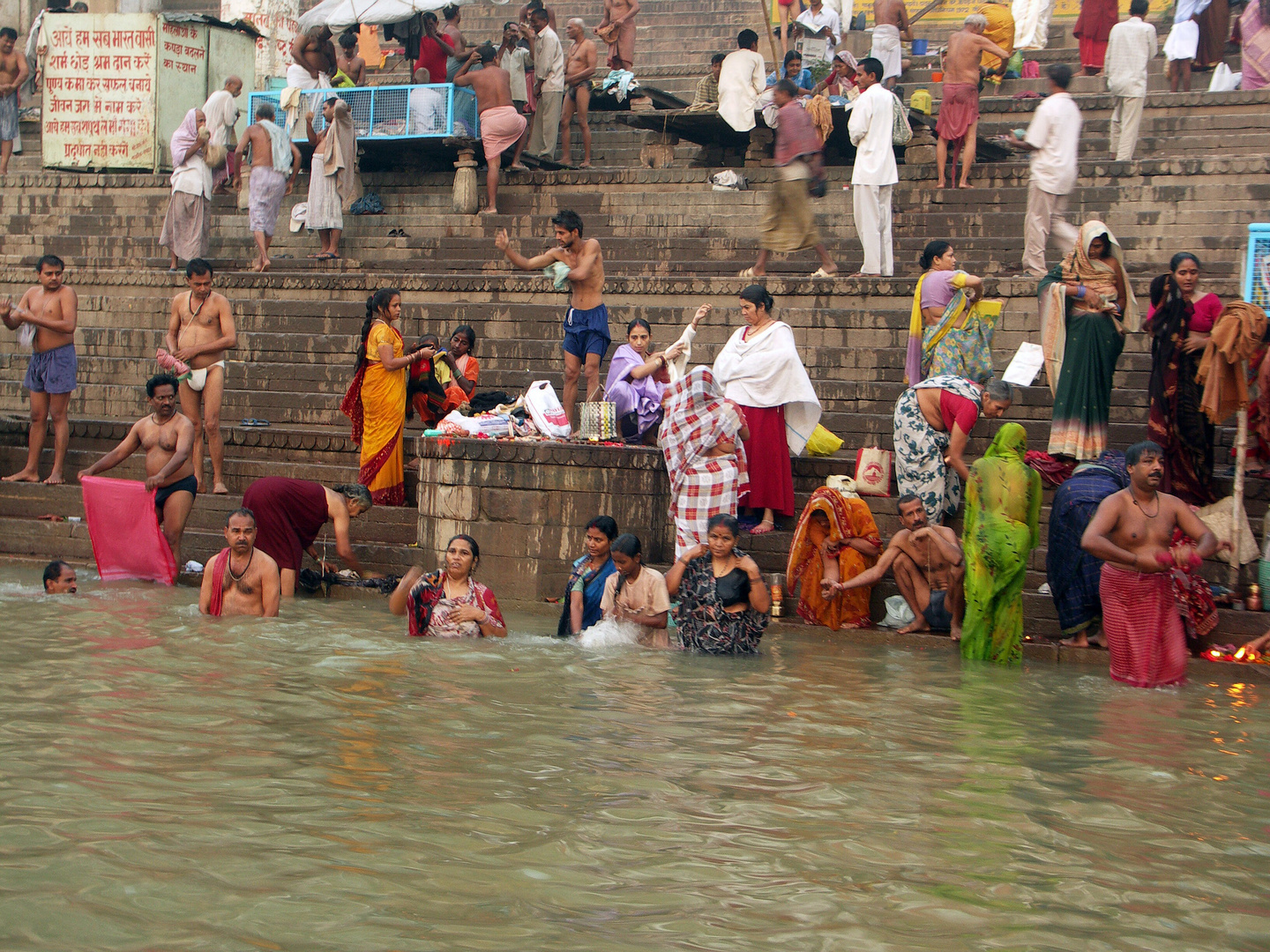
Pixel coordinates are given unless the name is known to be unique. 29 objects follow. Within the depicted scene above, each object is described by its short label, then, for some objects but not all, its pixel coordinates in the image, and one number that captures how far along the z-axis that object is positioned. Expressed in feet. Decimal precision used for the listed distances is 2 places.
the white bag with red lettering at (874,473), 55.16
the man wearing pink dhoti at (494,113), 87.86
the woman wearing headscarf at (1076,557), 47.75
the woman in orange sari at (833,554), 51.26
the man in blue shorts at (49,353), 65.62
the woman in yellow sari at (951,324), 55.11
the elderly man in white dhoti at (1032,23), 102.99
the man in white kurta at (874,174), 70.54
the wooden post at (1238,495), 48.24
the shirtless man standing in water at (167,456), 58.13
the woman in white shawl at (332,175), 85.56
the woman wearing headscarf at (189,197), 84.43
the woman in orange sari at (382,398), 61.11
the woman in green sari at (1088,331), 52.75
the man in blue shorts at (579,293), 60.34
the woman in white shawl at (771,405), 55.16
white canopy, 99.86
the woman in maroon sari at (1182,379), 50.93
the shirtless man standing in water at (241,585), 49.57
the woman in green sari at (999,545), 46.62
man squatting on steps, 49.44
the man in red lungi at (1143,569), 43.93
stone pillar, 88.43
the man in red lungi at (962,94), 77.30
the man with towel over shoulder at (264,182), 84.69
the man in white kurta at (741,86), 86.79
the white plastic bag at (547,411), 57.47
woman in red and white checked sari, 52.31
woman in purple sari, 58.08
